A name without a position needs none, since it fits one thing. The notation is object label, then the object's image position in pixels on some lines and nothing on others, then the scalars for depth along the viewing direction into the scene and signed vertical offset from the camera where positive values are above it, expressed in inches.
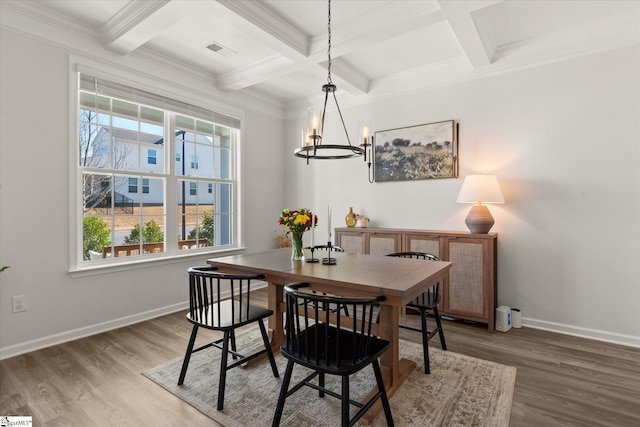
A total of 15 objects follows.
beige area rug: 76.5 -47.3
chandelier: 92.8 +22.3
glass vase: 106.0 -11.5
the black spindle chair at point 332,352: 63.0 -29.2
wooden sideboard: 130.5 -22.1
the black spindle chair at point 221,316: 82.1 -27.6
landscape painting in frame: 152.9 +29.1
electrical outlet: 109.4 -30.3
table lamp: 130.3 +5.9
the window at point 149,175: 132.0 +16.8
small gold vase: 174.4 -3.7
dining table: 76.0 -16.5
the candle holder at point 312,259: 107.5 -15.5
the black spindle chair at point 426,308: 95.9 -28.3
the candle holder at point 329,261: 101.1 -15.3
